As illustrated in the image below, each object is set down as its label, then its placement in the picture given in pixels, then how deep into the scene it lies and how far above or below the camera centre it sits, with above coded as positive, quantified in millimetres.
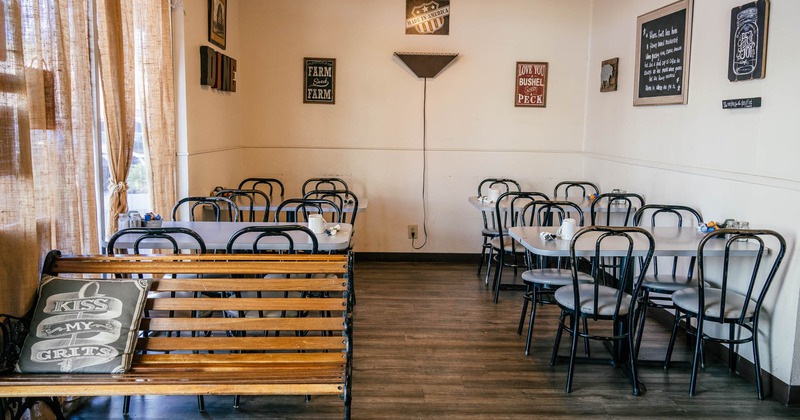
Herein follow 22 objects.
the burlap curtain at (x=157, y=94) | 4051 +309
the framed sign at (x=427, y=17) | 6281 +1253
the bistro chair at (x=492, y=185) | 6211 -364
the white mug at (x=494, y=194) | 5507 -374
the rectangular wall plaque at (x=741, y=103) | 3643 +293
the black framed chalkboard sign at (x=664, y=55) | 4500 +709
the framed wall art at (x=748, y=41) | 3576 +635
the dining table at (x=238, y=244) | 3412 -512
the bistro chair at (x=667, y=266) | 3834 -754
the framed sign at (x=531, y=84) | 6355 +636
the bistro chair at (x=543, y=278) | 3955 -775
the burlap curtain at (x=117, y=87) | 3453 +303
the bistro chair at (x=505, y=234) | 4863 -661
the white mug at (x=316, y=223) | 3821 -448
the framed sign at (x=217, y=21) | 5117 +992
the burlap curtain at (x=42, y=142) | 2492 -2
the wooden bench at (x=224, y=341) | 2250 -773
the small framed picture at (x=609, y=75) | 5662 +674
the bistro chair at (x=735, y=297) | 3238 -768
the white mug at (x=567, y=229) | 3668 -439
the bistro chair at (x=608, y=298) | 3287 -770
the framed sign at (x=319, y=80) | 6301 +632
